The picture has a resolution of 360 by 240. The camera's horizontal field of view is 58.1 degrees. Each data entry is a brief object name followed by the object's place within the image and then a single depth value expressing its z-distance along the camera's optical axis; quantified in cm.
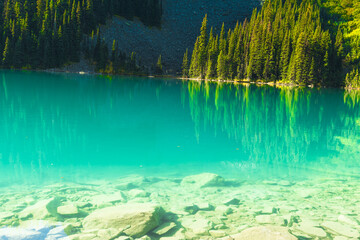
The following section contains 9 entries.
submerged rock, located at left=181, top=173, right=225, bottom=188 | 971
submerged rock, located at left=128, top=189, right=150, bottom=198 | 865
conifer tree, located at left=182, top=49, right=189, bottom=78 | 10138
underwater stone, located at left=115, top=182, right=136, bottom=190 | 922
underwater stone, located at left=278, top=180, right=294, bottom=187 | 1009
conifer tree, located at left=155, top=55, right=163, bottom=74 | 10694
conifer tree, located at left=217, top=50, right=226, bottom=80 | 8556
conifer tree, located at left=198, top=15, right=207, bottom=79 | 9375
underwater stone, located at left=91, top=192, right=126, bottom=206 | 802
